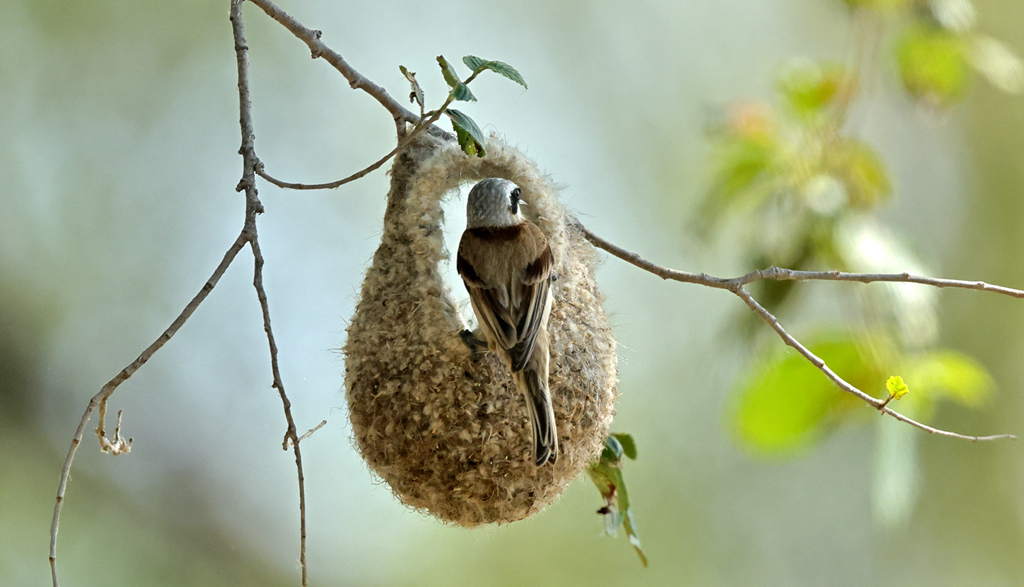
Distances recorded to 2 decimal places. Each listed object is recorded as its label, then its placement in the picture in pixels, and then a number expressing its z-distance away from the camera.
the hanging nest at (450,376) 3.95
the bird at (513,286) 3.94
